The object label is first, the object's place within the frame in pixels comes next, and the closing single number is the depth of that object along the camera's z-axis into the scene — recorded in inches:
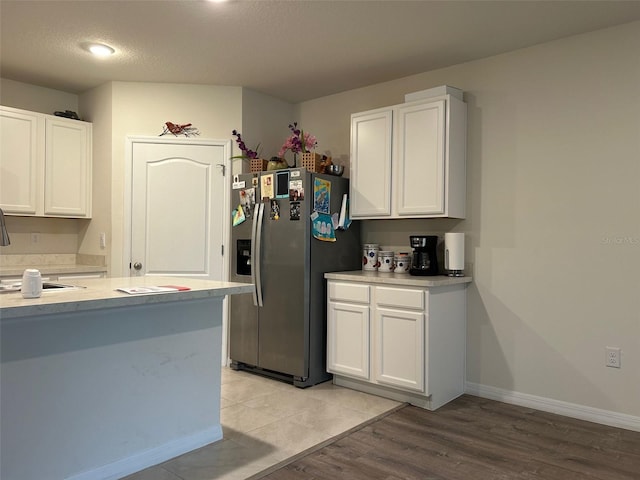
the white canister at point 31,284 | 79.8
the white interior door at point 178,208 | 167.8
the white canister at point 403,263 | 151.4
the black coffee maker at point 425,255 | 142.7
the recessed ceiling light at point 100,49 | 137.4
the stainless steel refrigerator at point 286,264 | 147.9
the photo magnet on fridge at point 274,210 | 153.0
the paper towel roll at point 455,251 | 138.3
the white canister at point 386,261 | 154.4
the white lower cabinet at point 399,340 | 128.6
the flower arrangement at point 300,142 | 158.1
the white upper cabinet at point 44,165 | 159.0
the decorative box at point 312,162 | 155.0
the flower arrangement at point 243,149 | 168.1
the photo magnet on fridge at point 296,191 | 147.1
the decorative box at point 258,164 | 165.0
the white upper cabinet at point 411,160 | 136.6
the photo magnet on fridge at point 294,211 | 147.7
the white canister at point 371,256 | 159.2
